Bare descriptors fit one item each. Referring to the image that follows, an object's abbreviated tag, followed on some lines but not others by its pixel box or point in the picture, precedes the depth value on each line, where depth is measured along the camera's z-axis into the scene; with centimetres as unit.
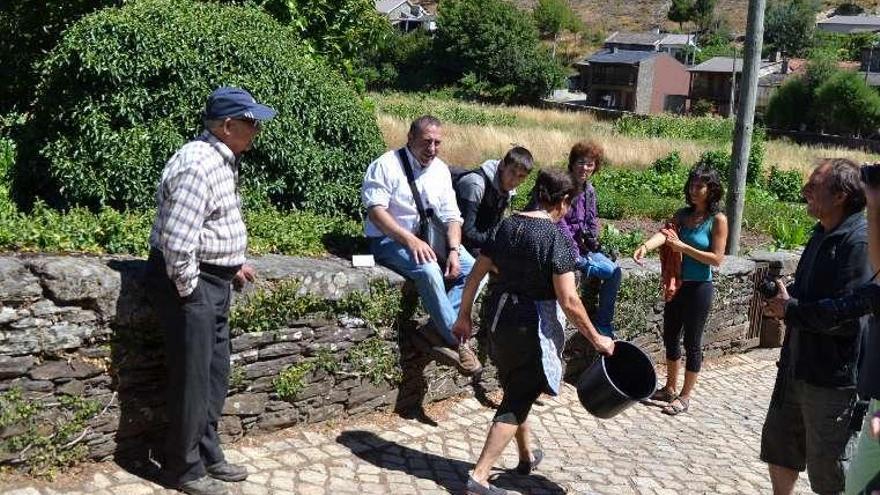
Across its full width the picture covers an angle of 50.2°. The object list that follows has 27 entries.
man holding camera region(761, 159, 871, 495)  449
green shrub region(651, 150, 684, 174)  2441
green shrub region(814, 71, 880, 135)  5778
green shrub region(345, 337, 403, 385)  605
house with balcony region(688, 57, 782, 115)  7806
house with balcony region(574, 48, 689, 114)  7800
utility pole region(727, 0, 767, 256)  895
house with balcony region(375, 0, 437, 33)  10406
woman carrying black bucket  498
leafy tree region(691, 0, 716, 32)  11369
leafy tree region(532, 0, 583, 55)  10938
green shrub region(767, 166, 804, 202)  2395
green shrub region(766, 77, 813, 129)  6219
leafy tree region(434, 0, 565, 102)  7175
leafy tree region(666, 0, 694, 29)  11638
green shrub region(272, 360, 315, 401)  563
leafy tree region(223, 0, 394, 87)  1114
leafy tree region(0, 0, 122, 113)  1115
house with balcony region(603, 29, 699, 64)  9550
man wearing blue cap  446
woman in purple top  711
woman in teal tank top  713
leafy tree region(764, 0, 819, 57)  9256
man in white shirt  603
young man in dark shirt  651
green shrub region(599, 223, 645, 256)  911
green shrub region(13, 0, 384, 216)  749
